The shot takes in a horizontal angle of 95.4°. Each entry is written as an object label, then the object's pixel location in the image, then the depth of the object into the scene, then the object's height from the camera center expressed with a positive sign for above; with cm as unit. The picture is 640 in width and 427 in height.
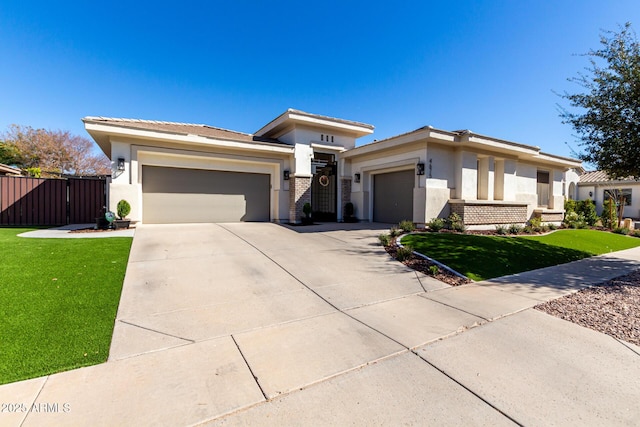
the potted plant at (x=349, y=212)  1515 -21
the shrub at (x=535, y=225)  1308 -69
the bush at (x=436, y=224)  1077 -58
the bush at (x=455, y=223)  1109 -53
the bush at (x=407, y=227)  1041 -66
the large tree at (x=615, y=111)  761 +274
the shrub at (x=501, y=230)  1159 -81
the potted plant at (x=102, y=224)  1019 -66
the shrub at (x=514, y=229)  1189 -79
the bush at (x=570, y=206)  1880 +30
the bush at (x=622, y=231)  1423 -97
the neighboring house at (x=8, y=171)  1546 +184
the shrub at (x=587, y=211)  1786 -2
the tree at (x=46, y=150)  2675 +527
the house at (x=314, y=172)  1141 +161
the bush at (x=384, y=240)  866 -96
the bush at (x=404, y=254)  717 -113
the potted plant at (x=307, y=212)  1368 -21
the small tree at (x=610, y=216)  1716 -30
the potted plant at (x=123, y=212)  1046 -24
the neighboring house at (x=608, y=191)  2253 +167
